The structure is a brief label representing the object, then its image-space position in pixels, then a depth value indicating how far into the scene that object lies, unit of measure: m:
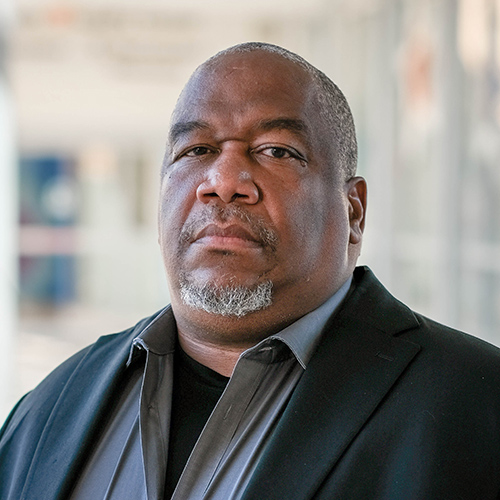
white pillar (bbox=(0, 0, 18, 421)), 5.52
